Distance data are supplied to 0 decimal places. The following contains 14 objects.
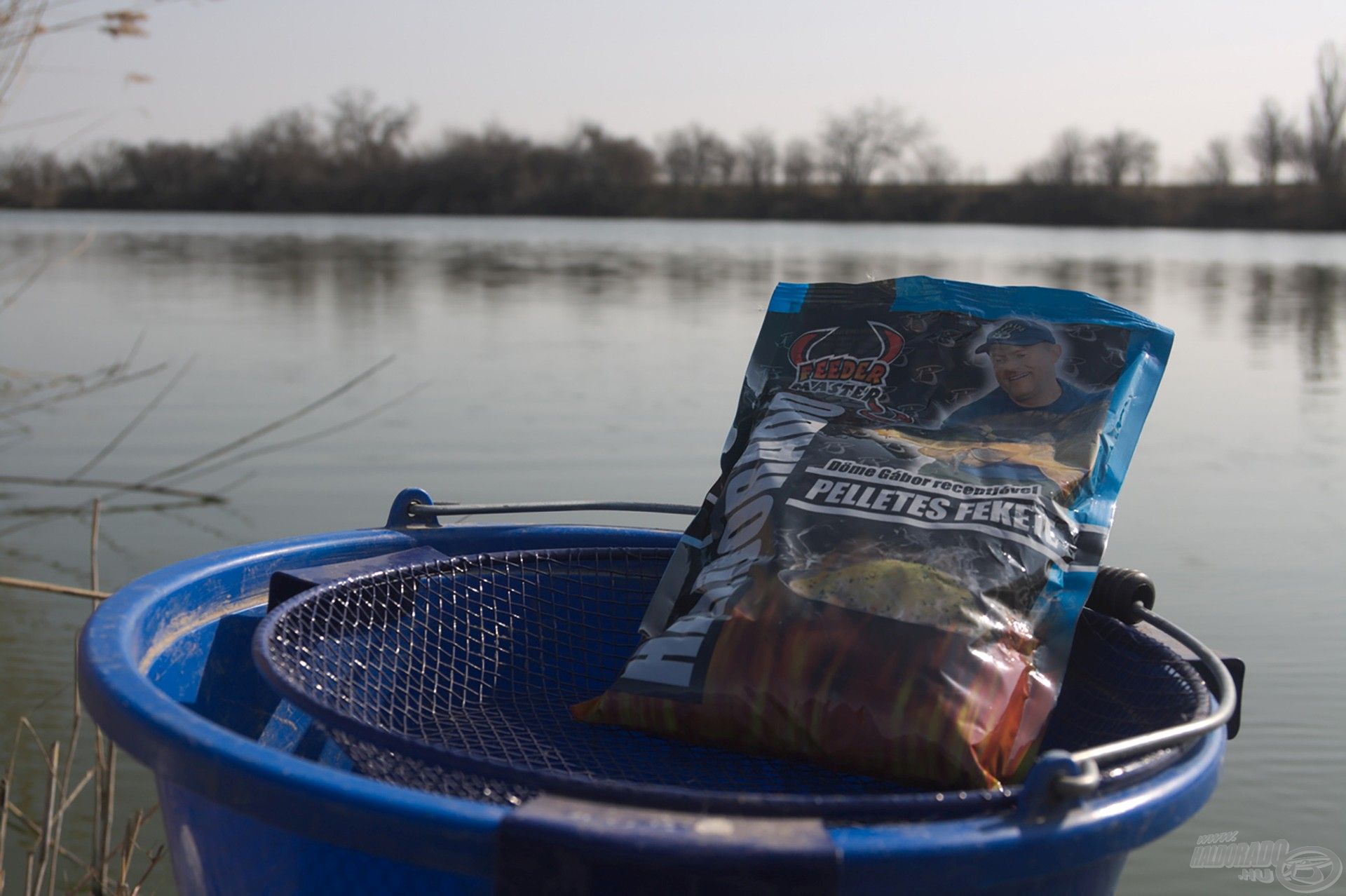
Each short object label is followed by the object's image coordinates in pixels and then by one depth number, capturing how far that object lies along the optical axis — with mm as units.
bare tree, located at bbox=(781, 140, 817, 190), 44969
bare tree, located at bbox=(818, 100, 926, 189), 46219
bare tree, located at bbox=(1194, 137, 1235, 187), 41656
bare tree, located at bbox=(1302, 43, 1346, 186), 40000
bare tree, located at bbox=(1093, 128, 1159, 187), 43906
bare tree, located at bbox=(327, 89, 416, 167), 43094
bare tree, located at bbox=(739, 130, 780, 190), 44438
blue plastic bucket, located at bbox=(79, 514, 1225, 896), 636
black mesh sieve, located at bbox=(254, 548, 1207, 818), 918
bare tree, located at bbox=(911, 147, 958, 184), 44906
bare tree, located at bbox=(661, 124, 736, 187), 44781
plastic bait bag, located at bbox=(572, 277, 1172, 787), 999
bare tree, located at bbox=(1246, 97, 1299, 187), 41906
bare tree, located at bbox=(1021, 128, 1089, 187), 43688
